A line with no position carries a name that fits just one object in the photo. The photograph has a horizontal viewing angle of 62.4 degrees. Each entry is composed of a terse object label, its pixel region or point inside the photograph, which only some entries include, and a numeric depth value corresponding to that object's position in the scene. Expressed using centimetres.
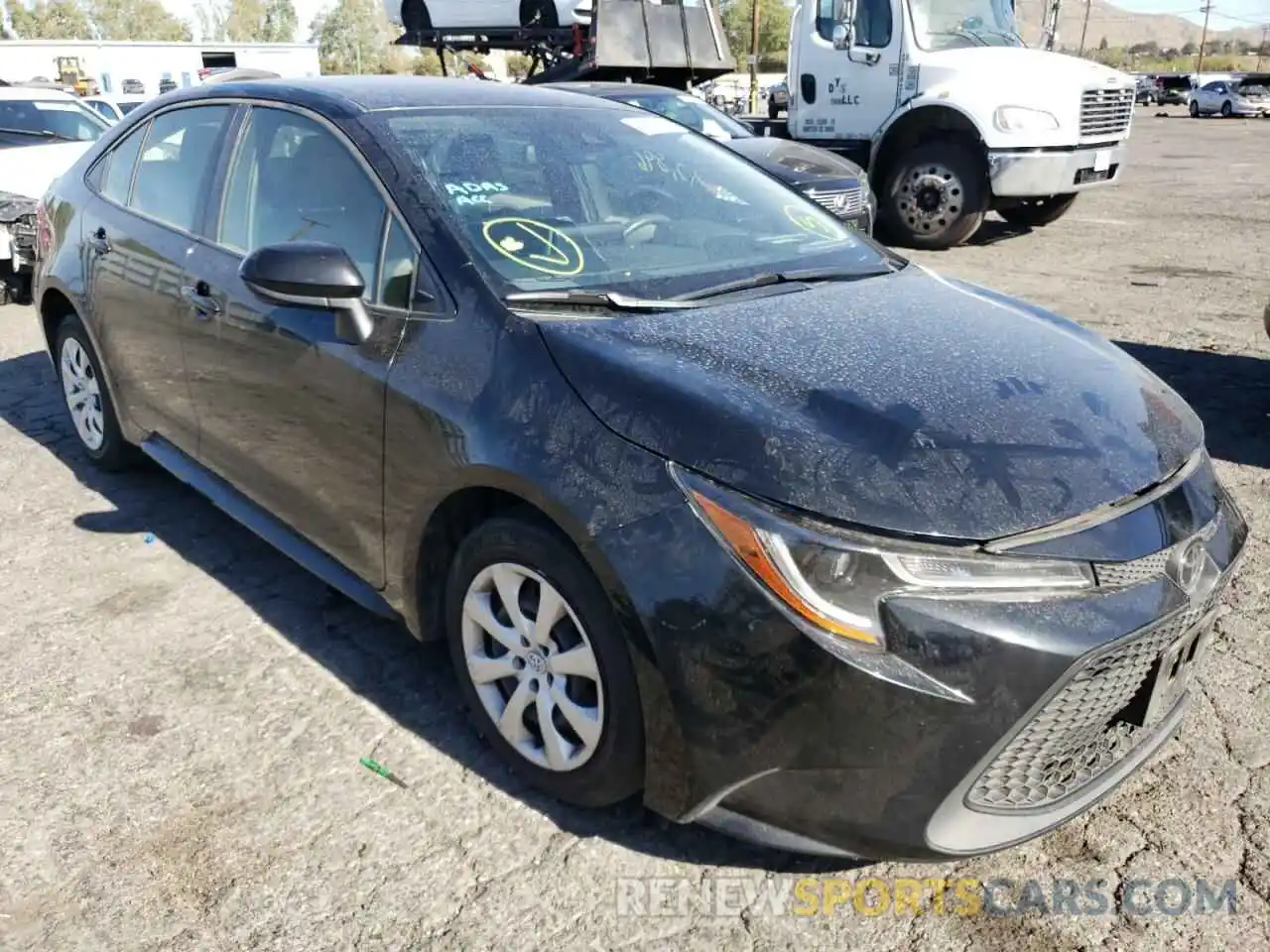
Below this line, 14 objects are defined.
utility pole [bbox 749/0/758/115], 2952
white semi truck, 985
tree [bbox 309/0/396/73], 8594
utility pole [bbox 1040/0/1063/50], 1141
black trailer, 1369
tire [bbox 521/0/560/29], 1579
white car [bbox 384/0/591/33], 1556
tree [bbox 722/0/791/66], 8338
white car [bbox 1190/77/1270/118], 3950
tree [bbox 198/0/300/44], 9406
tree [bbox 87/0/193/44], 8888
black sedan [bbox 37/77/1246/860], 192
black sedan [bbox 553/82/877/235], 829
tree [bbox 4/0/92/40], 8662
